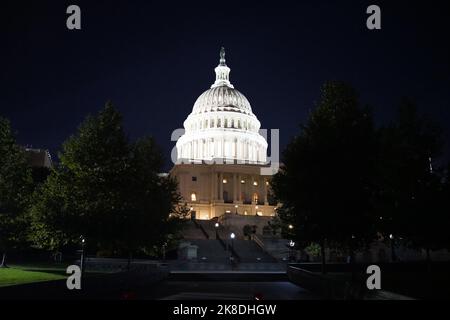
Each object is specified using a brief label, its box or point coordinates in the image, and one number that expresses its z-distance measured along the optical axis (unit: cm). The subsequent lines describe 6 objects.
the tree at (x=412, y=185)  2442
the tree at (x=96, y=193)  2636
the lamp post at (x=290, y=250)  5724
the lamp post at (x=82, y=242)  2547
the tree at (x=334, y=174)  2584
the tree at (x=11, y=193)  3519
